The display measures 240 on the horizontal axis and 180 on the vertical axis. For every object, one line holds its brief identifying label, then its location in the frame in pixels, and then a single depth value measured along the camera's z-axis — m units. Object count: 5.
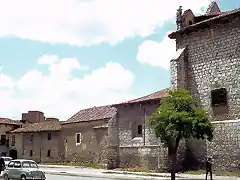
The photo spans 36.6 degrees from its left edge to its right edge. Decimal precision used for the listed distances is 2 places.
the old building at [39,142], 46.44
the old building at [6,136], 57.17
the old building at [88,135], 38.28
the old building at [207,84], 24.55
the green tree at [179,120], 19.94
